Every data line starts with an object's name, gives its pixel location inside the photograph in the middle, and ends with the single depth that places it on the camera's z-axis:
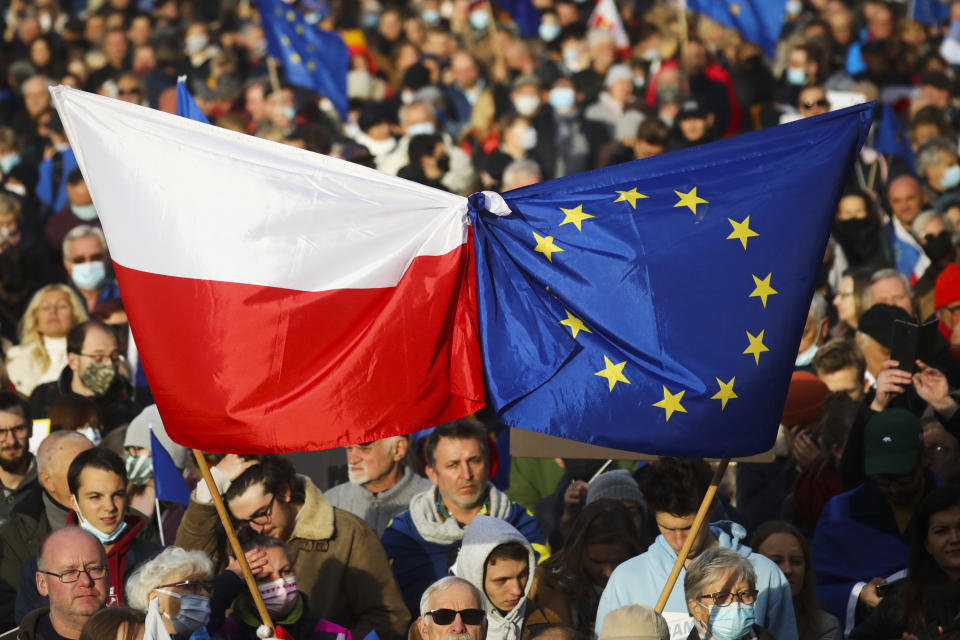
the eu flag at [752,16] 37.53
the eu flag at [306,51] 35.12
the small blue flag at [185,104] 19.47
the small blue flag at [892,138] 31.48
